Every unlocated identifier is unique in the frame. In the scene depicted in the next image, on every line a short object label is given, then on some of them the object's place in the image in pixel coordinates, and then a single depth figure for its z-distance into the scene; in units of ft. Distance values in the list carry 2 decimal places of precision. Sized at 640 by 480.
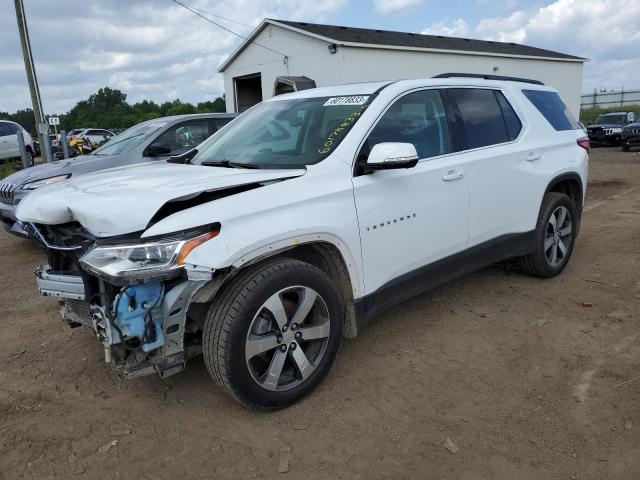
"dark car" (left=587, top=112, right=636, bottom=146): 71.15
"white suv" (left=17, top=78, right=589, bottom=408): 8.09
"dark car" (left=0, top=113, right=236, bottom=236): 20.42
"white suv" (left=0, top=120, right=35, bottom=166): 54.24
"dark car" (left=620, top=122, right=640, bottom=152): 61.52
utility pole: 44.68
